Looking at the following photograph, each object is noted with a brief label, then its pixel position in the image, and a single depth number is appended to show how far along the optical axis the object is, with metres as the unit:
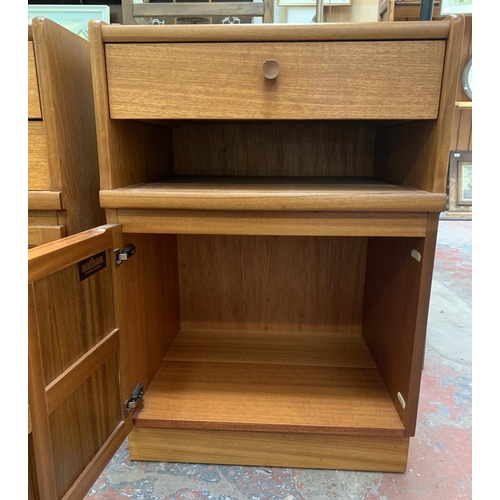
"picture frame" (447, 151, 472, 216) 2.63
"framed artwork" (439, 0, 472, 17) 2.22
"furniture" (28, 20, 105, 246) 0.56
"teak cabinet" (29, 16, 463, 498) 0.53
